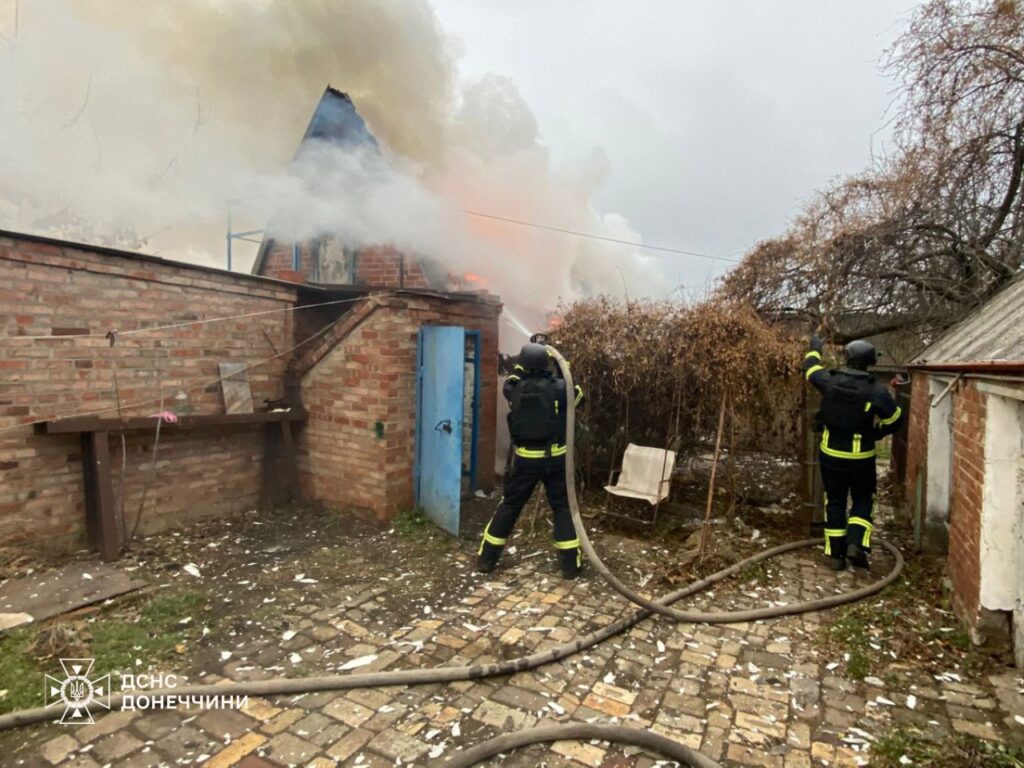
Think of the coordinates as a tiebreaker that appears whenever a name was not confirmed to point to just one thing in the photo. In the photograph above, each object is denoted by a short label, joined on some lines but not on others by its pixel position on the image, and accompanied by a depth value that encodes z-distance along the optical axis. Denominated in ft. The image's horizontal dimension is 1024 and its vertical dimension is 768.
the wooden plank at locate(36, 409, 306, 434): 15.25
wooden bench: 15.72
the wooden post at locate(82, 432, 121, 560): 15.96
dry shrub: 17.57
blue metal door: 18.85
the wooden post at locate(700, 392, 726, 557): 16.46
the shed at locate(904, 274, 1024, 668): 11.02
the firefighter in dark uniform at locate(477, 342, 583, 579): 15.56
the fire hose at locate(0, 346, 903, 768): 8.50
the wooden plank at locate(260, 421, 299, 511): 21.18
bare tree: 20.43
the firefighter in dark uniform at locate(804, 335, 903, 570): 15.38
